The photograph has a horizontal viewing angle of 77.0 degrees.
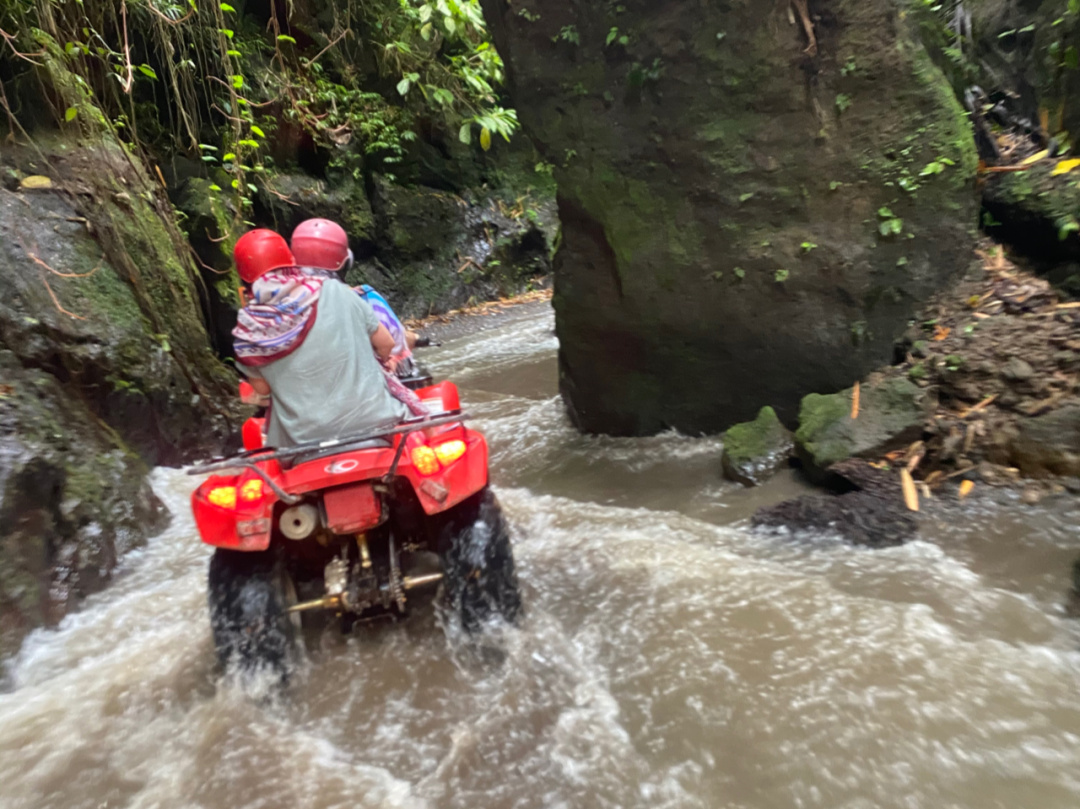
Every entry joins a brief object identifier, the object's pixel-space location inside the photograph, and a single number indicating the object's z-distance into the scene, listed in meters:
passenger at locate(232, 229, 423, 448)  2.47
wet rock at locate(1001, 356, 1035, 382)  3.52
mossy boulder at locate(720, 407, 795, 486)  4.02
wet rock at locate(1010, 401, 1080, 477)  3.18
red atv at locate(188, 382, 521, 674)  2.37
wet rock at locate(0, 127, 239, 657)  3.27
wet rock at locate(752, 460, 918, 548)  3.21
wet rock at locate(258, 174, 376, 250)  9.82
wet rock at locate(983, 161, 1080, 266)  3.82
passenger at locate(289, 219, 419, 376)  2.73
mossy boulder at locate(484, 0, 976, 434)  4.01
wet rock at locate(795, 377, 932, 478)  3.70
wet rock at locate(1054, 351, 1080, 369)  3.42
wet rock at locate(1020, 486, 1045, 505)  3.18
